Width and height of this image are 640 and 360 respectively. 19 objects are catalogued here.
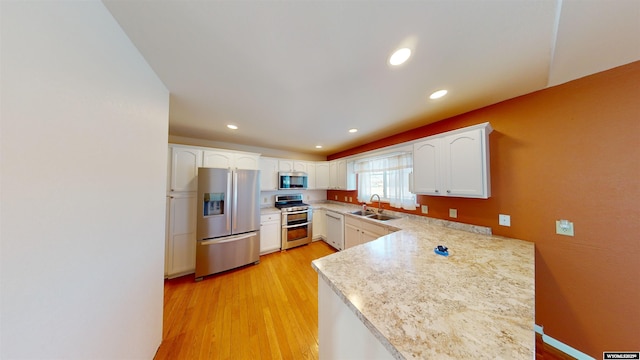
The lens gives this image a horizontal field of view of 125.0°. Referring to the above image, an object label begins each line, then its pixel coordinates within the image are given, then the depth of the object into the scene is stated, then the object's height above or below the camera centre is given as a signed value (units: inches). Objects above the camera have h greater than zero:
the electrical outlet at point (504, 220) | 68.1 -15.1
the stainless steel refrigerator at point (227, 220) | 97.2 -22.7
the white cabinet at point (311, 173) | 157.6 +9.9
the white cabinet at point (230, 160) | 105.4 +16.0
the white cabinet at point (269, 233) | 125.0 -37.8
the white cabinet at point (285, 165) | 143.9 +15.9
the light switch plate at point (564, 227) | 55.3 -14.9
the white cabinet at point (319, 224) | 148.6 -36.8
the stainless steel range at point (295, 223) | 132.2 -32.6
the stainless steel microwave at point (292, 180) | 140.8 +2.9
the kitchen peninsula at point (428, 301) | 23.0 -21.9
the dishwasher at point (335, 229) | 125.2 -36.2
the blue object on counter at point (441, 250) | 51.6 -21.5
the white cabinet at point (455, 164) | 67.1 +8.8
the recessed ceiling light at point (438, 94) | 63.0 +34.8
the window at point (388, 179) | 104.3 +3.3
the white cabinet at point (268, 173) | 135.1 +8.3
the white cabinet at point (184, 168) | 96.8 +9.4
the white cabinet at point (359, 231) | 96.9 -30.2
